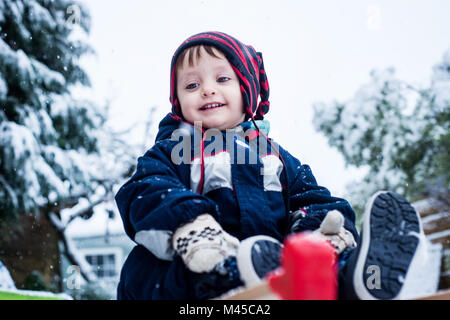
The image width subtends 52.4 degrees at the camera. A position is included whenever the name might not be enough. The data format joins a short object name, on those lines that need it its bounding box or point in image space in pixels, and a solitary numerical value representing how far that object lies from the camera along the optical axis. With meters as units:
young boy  0.86
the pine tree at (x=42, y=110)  3.88
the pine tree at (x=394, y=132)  4.11
